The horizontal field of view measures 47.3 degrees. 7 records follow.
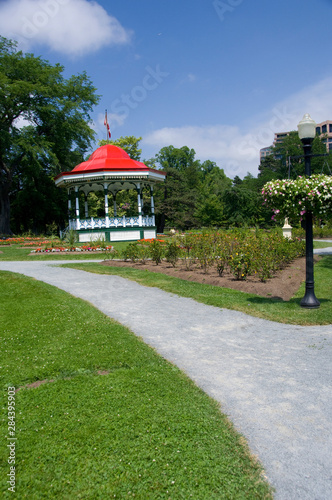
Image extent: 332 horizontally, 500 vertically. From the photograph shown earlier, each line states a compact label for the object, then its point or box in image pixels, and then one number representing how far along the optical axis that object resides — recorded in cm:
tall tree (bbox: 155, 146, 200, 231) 3900
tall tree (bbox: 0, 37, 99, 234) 3095
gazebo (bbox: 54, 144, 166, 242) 2395
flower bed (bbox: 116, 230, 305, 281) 940
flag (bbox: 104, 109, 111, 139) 3108
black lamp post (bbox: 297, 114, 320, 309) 684
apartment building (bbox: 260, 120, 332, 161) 13275
